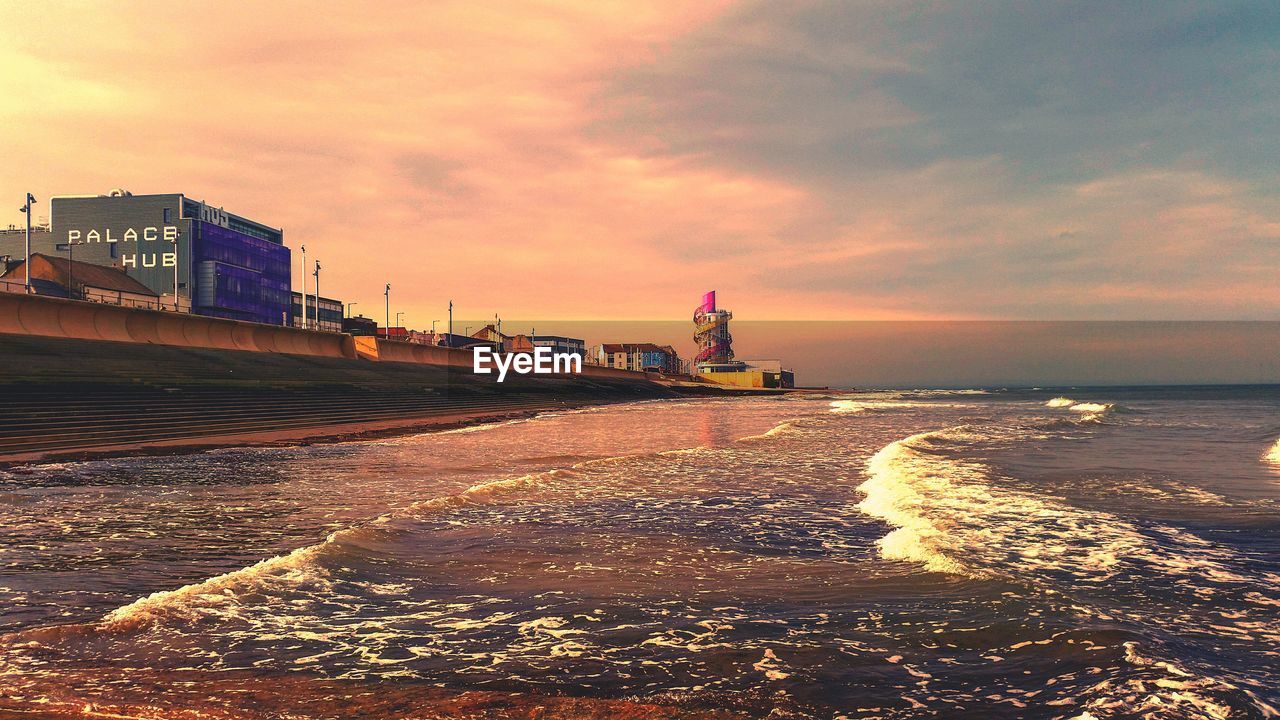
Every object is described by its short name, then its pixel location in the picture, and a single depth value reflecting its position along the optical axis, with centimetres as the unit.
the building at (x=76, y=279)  6994
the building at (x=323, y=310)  13400
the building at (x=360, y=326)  12129
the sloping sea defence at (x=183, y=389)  2553
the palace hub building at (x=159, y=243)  10969
